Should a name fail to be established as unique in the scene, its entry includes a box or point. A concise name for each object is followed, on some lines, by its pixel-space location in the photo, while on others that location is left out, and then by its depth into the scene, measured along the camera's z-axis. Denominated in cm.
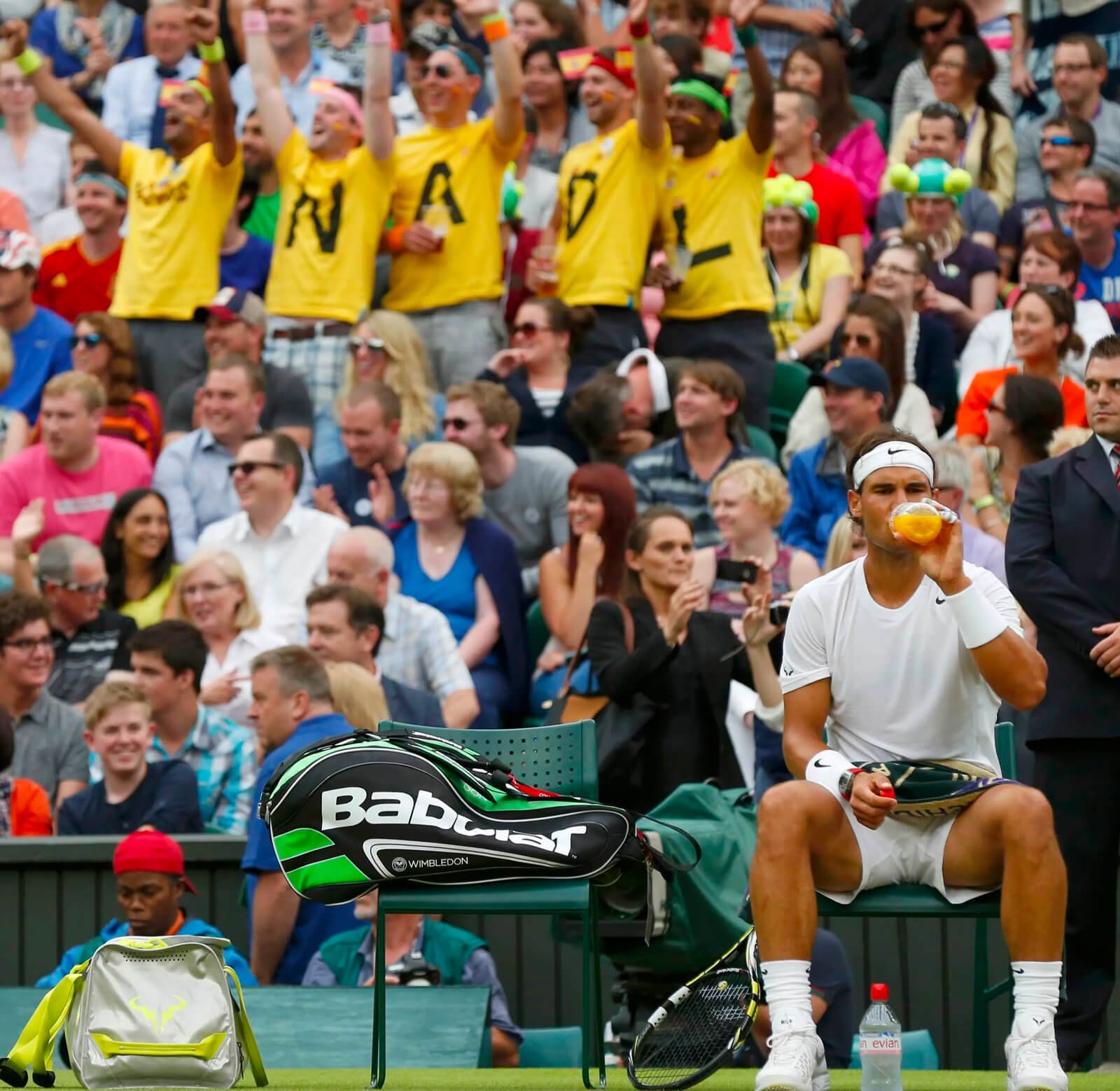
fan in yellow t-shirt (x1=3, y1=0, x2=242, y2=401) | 2144
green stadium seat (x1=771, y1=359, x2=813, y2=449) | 2095
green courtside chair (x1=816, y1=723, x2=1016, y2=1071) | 972
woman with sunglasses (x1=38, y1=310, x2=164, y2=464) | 2050
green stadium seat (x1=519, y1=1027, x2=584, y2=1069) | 1377
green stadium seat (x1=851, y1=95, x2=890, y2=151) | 2664
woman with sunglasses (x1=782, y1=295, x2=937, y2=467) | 1872
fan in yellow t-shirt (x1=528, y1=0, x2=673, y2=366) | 2067
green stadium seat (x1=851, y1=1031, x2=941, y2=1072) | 1345
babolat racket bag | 1016
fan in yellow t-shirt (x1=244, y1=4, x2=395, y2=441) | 2073
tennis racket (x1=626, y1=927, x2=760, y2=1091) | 972
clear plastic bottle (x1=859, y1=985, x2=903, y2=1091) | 934
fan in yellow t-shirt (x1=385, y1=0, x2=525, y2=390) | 2094
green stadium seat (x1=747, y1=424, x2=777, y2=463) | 1902
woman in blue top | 1745
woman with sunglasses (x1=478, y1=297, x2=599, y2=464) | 1986
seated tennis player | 927
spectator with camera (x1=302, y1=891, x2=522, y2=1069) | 1365
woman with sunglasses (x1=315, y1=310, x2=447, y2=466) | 1970
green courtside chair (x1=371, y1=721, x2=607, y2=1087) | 1021
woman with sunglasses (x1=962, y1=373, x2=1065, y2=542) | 1605
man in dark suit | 1137
